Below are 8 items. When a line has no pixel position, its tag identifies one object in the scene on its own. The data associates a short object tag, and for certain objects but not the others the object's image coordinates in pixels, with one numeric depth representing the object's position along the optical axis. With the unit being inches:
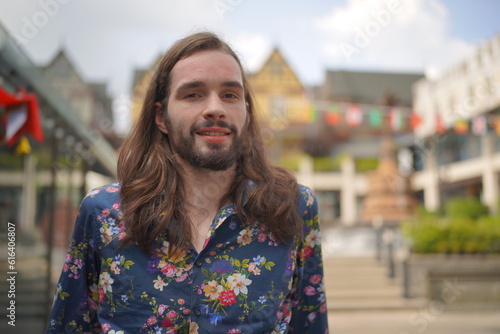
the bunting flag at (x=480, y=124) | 755.8
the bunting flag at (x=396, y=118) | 812.0
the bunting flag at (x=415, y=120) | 783.1
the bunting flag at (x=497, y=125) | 751.4
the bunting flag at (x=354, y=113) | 805.9
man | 60.9
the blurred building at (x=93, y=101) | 581.3
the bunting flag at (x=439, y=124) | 777.0
